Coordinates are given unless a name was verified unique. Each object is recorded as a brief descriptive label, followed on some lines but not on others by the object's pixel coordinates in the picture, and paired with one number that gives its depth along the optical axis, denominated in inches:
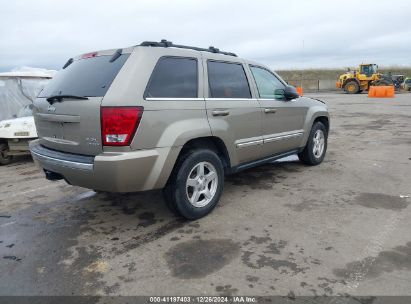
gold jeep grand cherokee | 127.9
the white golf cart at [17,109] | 294.5
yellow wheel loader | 1149.7
